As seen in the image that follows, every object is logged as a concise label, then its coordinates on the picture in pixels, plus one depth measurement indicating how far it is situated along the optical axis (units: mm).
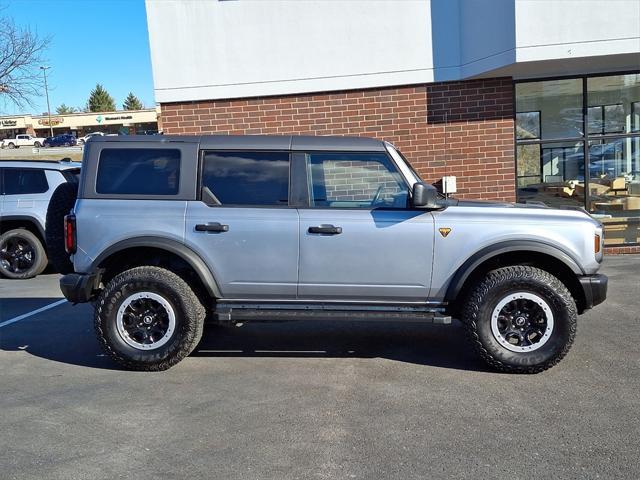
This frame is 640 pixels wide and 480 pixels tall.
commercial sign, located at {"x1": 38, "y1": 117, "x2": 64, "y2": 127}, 80600
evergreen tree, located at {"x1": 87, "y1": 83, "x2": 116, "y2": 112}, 91562
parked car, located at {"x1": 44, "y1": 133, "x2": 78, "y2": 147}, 60562
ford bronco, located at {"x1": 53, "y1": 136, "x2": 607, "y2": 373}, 5012
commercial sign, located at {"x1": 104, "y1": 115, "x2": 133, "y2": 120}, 76438
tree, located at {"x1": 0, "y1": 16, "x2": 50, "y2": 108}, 22172
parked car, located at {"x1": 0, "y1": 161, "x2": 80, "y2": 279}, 10094
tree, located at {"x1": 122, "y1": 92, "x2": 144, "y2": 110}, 100112
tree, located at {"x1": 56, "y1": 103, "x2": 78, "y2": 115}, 99062
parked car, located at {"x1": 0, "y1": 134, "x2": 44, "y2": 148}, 63722
